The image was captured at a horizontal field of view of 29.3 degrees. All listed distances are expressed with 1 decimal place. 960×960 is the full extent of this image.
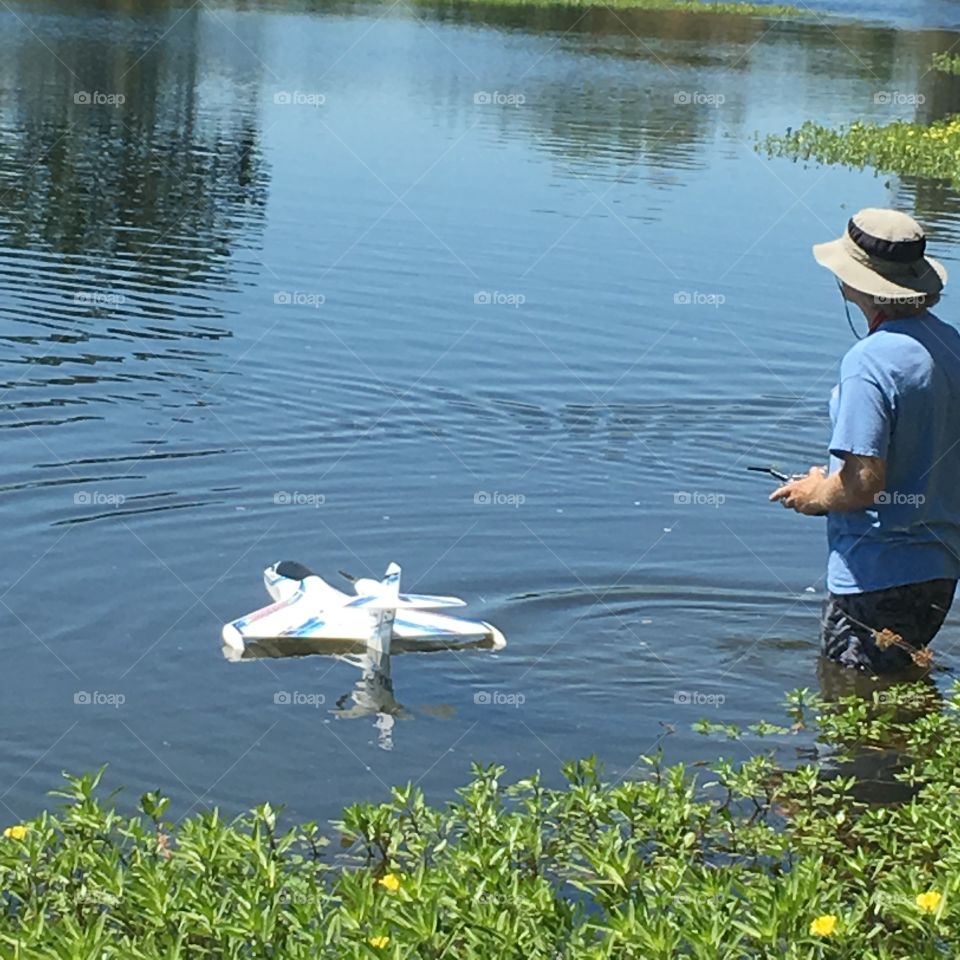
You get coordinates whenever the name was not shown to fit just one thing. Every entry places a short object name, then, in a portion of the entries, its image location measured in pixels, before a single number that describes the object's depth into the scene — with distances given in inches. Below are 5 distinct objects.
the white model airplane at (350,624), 328.5
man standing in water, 261.0
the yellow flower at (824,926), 183.8
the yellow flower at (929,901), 190.9
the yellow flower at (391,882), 194.2
